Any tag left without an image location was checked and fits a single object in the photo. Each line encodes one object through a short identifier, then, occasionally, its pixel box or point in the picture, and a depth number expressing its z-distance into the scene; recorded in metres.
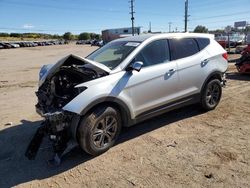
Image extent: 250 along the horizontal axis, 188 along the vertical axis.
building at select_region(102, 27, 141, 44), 46.38
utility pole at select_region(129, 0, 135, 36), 40.93
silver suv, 2.78
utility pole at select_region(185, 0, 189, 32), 31.00
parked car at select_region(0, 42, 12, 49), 47.63
